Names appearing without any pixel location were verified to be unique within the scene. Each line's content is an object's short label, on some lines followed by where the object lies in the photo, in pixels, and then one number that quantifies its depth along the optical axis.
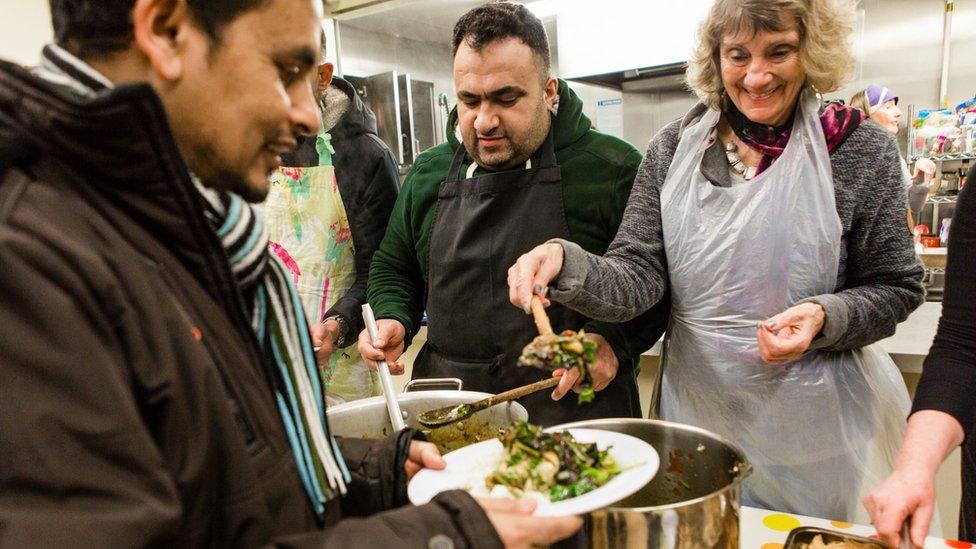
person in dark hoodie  1.78
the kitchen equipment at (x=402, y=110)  3.33
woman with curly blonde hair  1.18
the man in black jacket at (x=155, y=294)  0.43
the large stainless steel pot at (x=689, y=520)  0.68
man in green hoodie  1.39
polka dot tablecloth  0.90
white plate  0.73
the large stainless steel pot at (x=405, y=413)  1.20
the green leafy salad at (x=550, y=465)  0.81
